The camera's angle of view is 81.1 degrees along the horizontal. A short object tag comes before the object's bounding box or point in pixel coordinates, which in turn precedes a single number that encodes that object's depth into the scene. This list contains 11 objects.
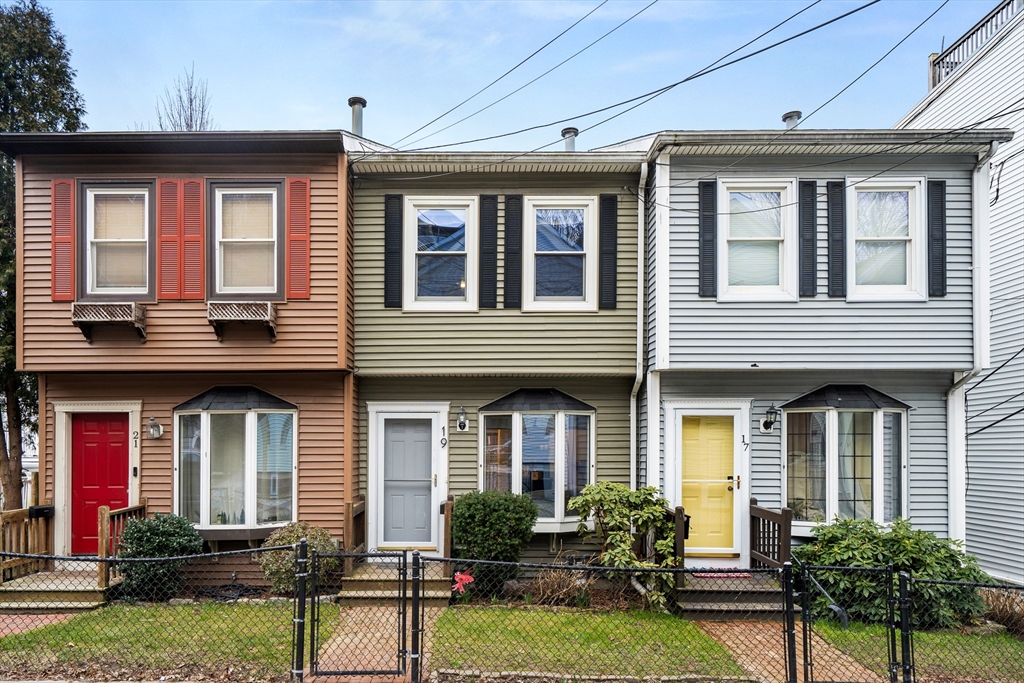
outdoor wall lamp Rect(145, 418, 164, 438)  7.70
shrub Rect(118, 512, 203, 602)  6.83
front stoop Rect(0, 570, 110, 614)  6.49
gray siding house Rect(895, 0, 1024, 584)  9.16
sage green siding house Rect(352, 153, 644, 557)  7.99
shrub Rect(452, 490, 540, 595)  6.96
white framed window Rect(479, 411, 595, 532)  8.03
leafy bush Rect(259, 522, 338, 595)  6.96
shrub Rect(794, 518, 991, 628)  6.46
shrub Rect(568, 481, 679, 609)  6.54
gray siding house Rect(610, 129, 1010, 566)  7.39
